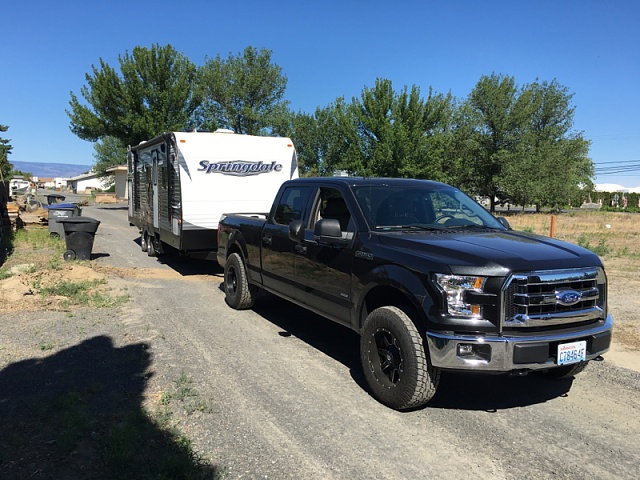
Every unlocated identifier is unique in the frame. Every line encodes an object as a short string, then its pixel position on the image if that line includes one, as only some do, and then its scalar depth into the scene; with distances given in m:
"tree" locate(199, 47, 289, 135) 38.50
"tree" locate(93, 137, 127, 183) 69.74
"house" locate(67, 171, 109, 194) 113.10
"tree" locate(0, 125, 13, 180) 73.29
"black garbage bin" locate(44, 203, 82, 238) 16.16
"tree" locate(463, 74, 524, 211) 41.81
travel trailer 9.52
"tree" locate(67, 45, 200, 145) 30.70
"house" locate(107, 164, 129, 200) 57.44
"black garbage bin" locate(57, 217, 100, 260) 11.42
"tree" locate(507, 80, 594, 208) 41.91
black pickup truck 3.60
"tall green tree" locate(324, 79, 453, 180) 33.09
